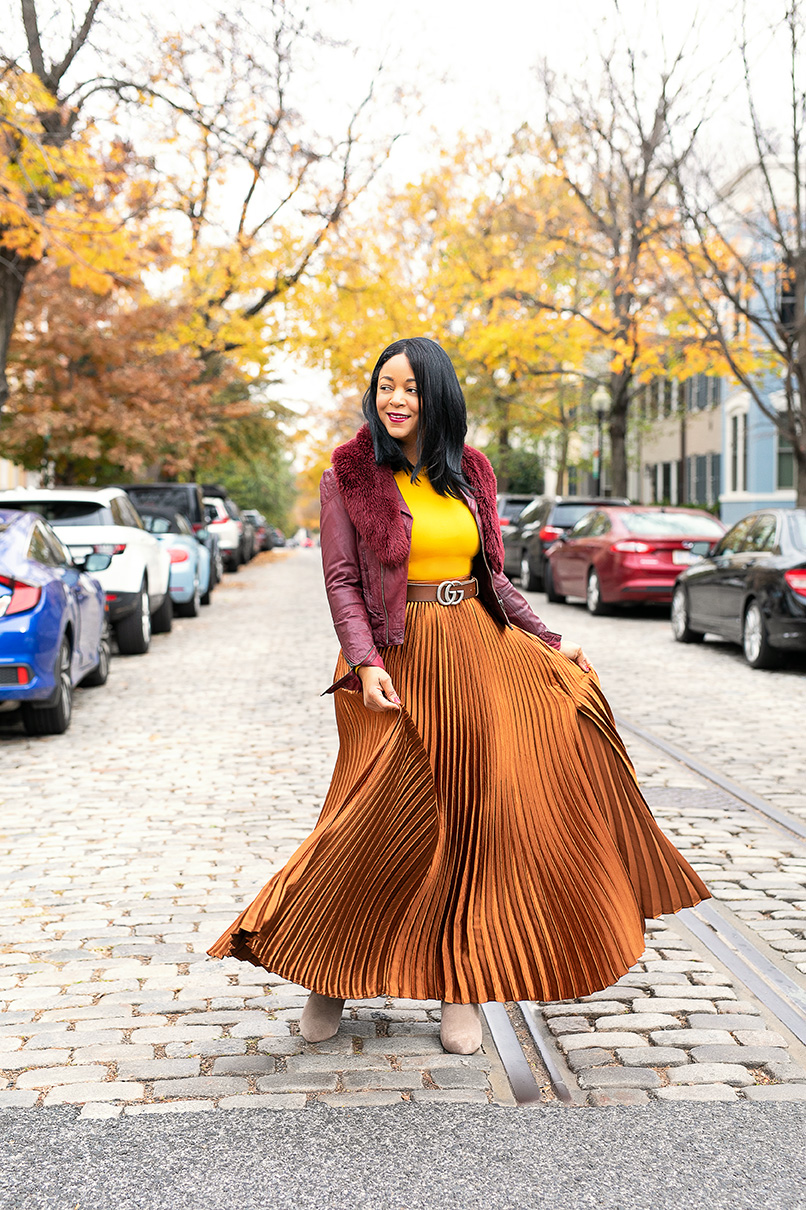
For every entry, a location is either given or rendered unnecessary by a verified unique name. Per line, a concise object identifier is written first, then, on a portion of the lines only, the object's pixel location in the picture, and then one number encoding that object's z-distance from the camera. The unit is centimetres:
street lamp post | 3136
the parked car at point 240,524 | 3316
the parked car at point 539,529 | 2227
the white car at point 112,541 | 1343
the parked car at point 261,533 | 5487
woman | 344
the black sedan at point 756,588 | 1216
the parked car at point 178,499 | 2206
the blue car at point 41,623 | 848
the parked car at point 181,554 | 1800
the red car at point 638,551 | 1753
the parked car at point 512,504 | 3015
